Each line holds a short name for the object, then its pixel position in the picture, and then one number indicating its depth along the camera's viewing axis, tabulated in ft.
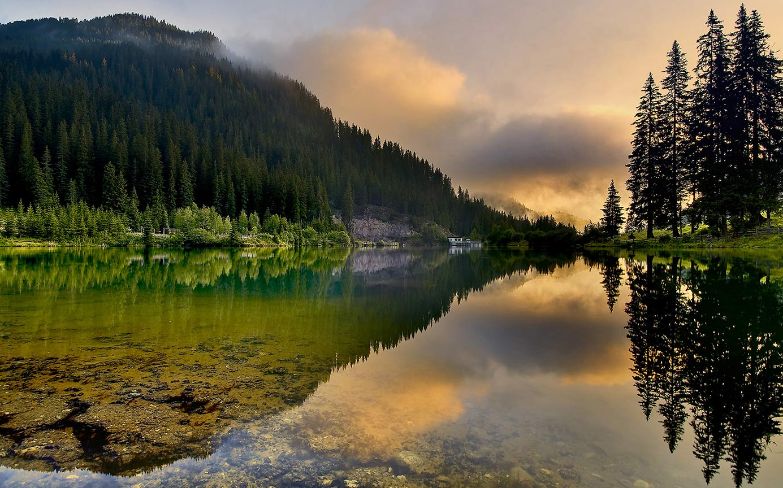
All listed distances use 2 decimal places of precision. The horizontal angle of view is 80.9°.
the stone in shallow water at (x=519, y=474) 19.16
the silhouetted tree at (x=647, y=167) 200.44
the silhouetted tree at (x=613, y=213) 267.39
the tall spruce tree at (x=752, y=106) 144.25
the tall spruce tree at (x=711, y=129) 151.74
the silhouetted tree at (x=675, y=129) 187.21
